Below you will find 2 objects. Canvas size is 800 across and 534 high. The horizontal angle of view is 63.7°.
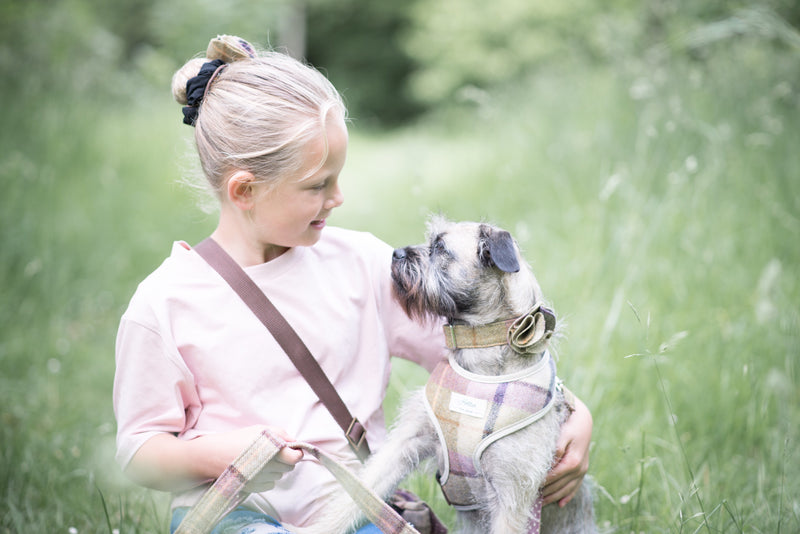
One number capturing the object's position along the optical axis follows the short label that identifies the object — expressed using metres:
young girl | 2.28
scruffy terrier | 2.24
